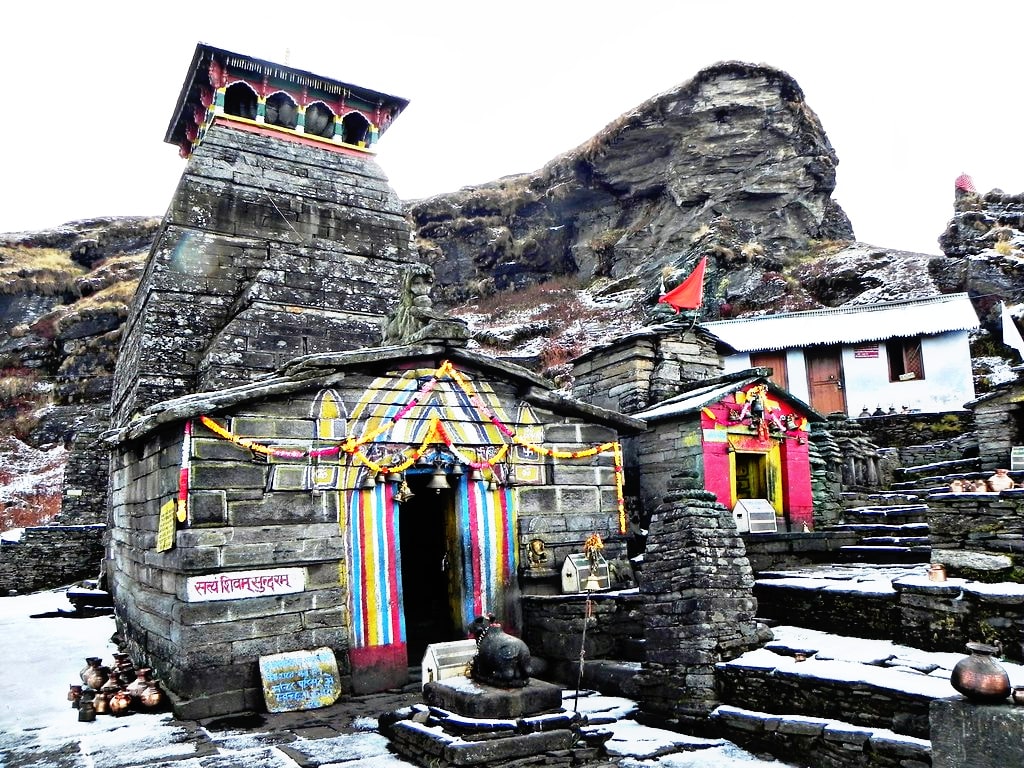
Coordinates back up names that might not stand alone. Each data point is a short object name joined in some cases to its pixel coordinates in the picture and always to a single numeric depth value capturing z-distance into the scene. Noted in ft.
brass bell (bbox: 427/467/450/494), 34.50
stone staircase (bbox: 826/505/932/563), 37.99
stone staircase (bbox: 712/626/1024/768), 20.18
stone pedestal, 21.29
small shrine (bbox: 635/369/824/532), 46.44
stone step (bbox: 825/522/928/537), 41.55
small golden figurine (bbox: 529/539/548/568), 36.24
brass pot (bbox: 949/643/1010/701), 14.66
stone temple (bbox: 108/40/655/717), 29.81
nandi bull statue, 23.31
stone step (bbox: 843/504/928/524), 45.06
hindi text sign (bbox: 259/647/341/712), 28.96
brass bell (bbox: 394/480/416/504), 34.22
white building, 86.94
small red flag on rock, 117.29
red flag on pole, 58.65
